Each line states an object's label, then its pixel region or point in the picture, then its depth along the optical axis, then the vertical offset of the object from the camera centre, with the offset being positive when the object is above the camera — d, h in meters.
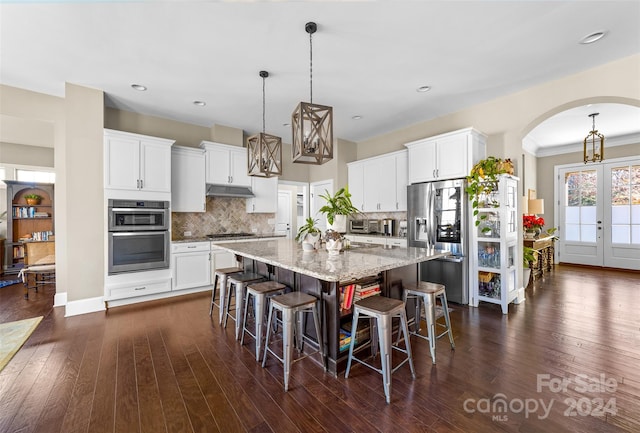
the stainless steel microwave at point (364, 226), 5.44 -0.25
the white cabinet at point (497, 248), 3.47 -0.47
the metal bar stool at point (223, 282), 3.10 -0.78
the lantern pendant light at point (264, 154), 3.03 +0.69
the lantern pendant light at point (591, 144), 4.67 +1.46
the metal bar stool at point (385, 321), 1.82 -0.75
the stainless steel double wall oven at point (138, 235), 3.67 -0.28
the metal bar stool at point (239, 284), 2.72 -0.72
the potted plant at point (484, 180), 3.49 +0.44
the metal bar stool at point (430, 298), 2.25 -0.73
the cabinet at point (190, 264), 4.15 -0.78
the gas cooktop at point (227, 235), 4.74 -0.38
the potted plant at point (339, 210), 2.62 +0.04
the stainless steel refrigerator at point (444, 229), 3.75 -0.22
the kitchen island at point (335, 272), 1.90 -0.39
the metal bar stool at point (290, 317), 1.96 -0.78
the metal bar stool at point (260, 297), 2.31 -0.73
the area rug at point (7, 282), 4.91 -1.24
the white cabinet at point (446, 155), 3.75 +0.87
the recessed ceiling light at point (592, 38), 2.52 +1.66
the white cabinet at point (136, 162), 3.69 +0.76
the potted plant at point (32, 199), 6.01 +0.37
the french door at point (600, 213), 5.77 -0.01
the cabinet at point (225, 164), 4.69 +0.90
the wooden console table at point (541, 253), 5.20 -0.87
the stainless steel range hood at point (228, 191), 4.71 +0.42
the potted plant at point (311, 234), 2.84 -0.21
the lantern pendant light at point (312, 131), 2.31 +0.73
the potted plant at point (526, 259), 4.29 -0.77
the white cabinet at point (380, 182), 4.85 +0.61
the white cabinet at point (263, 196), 5.26 +0.36
